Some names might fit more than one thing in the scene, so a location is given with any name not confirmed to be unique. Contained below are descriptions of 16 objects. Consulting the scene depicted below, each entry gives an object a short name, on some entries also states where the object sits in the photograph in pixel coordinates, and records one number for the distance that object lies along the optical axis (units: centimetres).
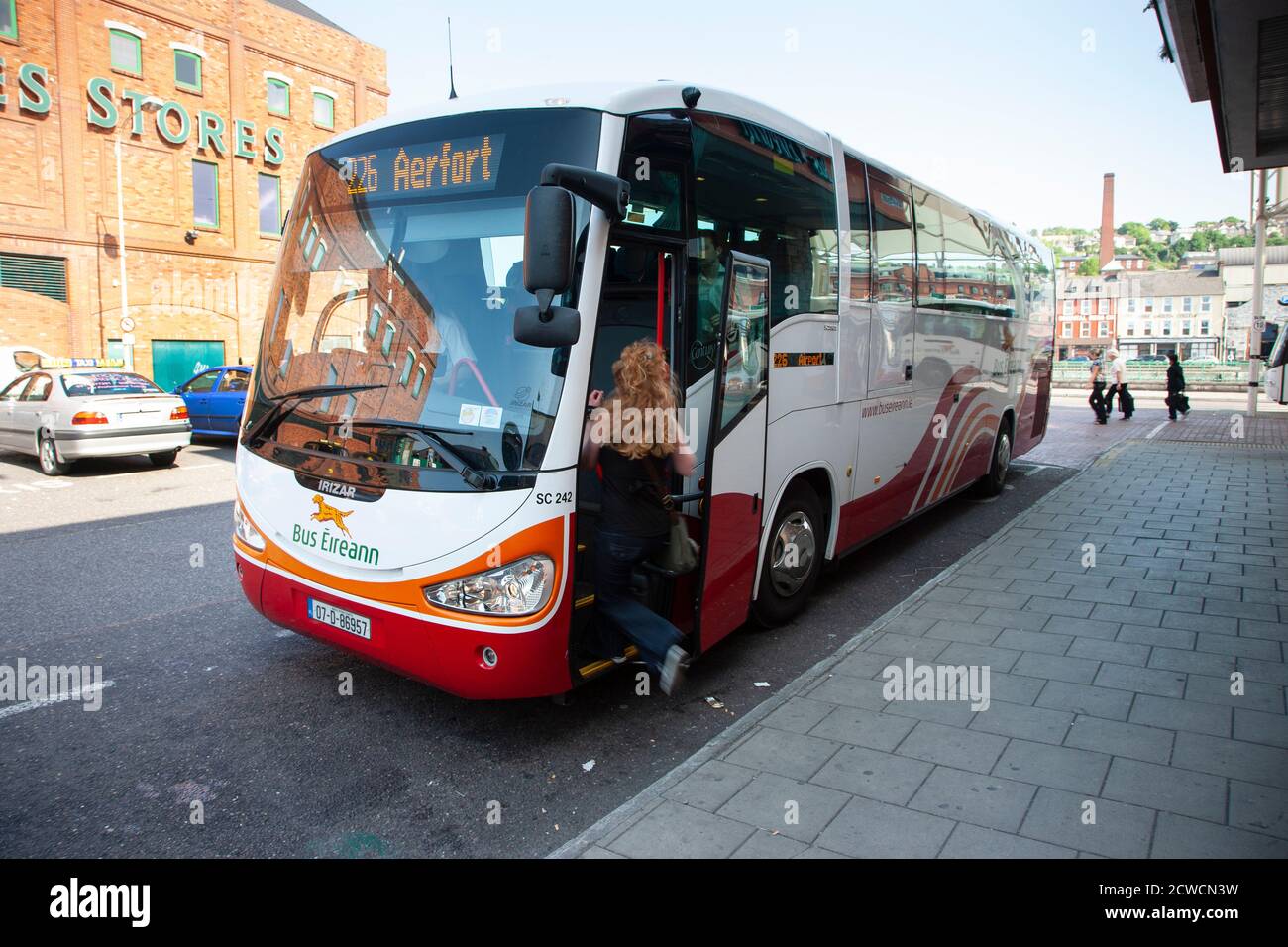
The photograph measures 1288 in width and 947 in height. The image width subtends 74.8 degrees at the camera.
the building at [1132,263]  11944
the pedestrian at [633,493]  418
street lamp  2395
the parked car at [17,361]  2159
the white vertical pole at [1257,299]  2053
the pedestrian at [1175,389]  2212
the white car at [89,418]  1279
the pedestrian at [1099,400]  2144
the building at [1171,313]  9825
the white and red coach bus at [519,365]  383
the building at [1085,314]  10256
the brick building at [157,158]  2303
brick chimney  10588
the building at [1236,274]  9594
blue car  1614
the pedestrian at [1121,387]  2270
